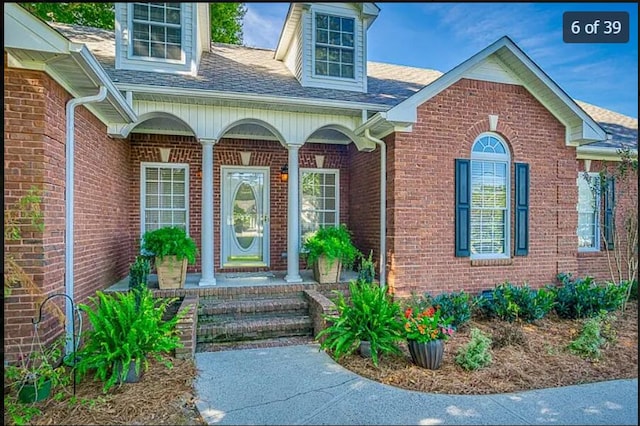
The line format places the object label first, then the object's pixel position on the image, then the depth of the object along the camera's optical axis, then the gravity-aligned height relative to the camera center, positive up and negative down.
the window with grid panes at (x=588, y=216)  8.32 -0.04
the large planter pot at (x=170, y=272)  5.98 -0.92
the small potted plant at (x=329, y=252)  6.49 -0.66
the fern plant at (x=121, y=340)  3.58 -1.25
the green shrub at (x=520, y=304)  5.94 -1.43
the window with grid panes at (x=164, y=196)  7.75 +0.38
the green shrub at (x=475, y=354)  4.12 -1.56
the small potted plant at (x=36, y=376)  3.32 -1.50
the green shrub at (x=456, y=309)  5.64 -1.43
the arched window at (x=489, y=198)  6.95 +0.31
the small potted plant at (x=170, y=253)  5.92 -0.62
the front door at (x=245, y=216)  8.12 -0.04
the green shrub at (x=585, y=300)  6.25 -1.44
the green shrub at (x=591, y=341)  4.59 -1.63
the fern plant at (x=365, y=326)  4.40 -1.34
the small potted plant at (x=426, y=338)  4.12 -1.37
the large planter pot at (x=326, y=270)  6.57 -0.98
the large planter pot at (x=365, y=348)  4.49 -1.60
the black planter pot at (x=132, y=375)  3.74 -1.60
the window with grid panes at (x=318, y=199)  8.60 +0.35
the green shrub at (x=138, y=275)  5.80 -0.94
